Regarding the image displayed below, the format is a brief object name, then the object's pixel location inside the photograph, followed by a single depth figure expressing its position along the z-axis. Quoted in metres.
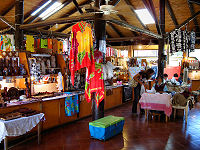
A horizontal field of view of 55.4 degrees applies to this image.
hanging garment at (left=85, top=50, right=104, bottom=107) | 4.69
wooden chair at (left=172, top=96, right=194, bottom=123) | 6.34
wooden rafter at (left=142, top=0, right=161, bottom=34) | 8.65
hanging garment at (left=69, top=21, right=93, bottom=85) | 4.32
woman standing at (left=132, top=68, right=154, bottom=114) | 7.19
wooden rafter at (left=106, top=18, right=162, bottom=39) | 5.60
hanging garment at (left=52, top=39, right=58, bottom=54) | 6.89
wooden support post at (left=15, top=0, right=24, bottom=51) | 7.16
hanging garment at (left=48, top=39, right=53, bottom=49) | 6.89
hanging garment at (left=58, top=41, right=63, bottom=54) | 7.06
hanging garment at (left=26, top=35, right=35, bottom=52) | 7.34
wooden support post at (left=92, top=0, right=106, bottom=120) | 5.07
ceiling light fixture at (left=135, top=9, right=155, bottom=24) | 12.06
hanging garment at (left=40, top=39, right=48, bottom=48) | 7.32
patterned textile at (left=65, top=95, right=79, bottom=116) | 5.84
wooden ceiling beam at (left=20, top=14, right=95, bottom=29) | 5.46
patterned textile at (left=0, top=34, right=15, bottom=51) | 6.11
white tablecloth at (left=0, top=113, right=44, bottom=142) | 3.54
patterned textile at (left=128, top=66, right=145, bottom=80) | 10.02
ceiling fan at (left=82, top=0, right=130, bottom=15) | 4.21
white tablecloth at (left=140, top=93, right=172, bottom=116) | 6.19
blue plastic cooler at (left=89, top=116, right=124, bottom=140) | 4.56
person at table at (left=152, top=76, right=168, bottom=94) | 7.11
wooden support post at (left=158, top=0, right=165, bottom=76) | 9.58
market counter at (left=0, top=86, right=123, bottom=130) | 4.91
